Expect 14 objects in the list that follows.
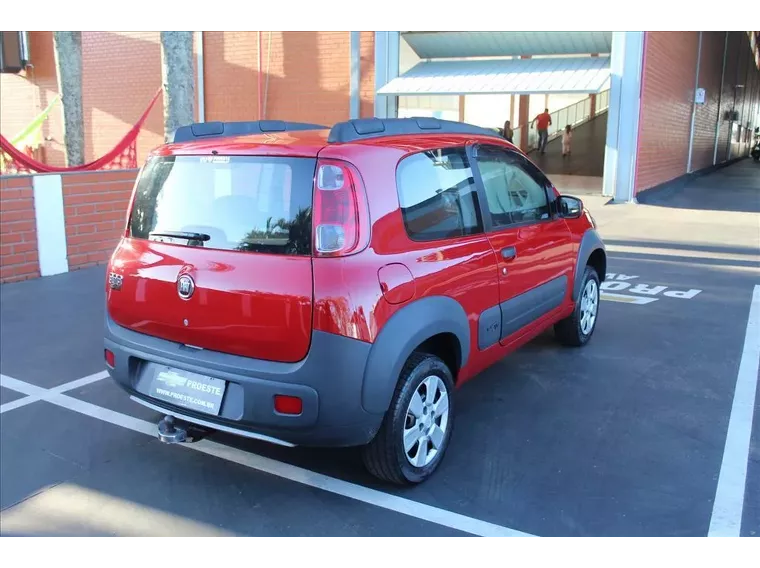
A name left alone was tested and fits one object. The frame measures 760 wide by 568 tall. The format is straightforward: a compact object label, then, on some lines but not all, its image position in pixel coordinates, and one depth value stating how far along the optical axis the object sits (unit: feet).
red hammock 26.40
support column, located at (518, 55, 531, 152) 96.17
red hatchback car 9.78
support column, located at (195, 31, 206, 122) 60.70
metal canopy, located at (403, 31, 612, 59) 50.42
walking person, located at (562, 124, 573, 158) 83.51
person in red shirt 88.69
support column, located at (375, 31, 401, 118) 53.93
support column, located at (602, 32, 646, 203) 48.51
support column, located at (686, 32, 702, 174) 72.43
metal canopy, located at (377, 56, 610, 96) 49.55
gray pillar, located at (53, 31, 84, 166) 40.73
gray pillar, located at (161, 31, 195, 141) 28.37
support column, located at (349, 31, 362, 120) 53.83
